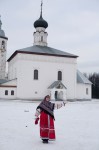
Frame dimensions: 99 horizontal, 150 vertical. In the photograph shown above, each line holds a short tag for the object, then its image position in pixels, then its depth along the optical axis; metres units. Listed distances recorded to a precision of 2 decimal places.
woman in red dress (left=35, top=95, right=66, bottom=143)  6.92
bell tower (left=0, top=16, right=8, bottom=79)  47.12
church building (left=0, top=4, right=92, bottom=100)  37.28
